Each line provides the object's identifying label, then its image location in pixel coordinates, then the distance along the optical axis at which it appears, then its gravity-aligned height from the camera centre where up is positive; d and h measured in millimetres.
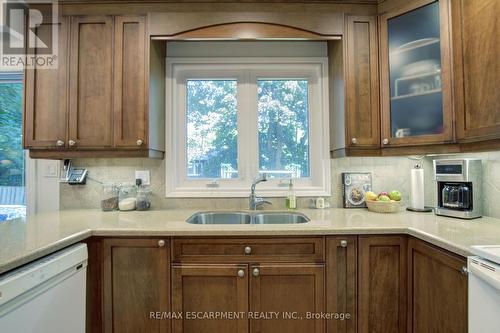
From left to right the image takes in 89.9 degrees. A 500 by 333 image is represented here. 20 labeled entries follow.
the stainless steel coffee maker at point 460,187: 1538 -107
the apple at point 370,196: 1876 -191
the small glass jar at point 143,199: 1939 -206
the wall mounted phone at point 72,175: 1988 -13
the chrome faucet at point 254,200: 1957 -223
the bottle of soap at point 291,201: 1987 -236
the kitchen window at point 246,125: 2072 +397
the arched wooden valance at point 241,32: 1752 +978
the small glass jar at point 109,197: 1920 -194
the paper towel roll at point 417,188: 1840 -132
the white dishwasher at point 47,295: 903 -504
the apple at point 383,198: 1812 -200
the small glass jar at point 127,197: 1904 -191
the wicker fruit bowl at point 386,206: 1778 -256
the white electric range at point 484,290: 879 -444
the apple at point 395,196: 1823 -187
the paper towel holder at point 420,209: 1827 -288
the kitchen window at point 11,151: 2090 +194
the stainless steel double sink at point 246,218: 1911 -357
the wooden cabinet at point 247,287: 1399 -646
